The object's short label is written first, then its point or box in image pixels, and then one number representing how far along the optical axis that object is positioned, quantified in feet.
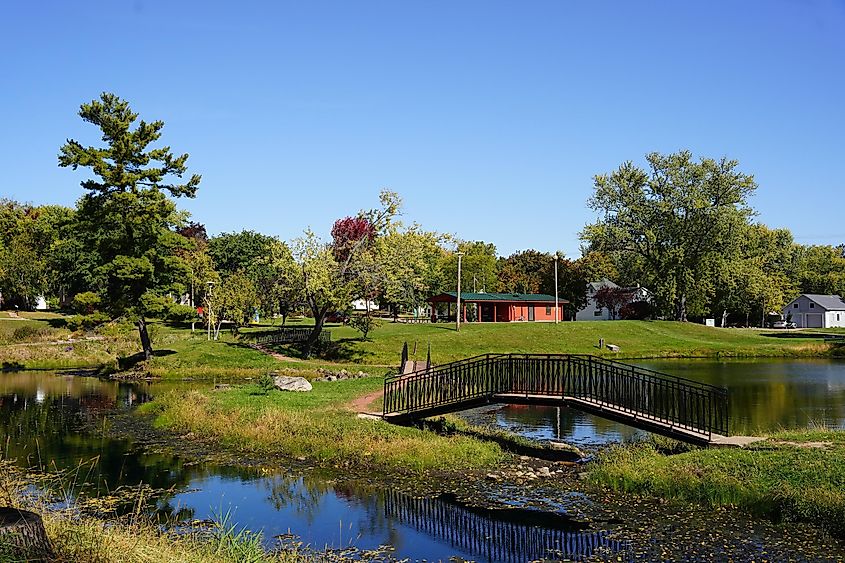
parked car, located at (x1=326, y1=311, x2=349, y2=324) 280.82
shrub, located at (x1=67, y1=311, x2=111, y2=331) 149.38
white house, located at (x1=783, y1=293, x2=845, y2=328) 347.77
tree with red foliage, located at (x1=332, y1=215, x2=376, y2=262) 170.09
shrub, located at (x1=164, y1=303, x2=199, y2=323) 157.79
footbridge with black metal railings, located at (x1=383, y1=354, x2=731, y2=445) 66.69
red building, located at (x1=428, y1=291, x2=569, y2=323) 273.95
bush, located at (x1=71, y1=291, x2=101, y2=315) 150.30
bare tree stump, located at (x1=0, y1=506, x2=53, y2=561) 27.63
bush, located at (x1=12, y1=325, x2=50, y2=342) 196.78
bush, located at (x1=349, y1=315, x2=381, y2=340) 183.52
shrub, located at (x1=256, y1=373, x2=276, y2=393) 102.12
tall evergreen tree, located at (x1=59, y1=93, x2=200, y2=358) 149.79
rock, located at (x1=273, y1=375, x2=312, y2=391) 105.60
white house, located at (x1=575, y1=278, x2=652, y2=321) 311.45
